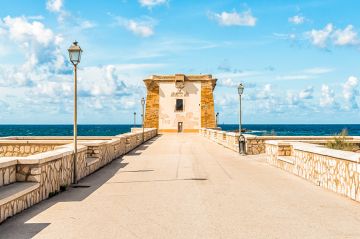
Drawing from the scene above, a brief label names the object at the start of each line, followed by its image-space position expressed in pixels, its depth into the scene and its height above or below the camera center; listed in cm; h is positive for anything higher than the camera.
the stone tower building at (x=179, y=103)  6619 +299
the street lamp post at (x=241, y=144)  2392 -107
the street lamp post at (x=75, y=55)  1318 +197
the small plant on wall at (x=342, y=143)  1883 -85
